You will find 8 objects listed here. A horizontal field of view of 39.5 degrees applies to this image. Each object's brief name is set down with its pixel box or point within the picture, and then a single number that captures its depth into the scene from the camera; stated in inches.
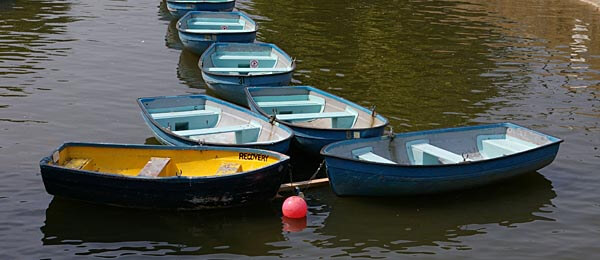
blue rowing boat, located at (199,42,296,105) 894.4
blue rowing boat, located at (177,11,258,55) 1100.5
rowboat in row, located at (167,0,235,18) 1350.9
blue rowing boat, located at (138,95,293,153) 698.2
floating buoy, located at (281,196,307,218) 618.2
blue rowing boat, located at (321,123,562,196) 637.9
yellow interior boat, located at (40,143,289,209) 603.8
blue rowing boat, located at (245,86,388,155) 706.8
